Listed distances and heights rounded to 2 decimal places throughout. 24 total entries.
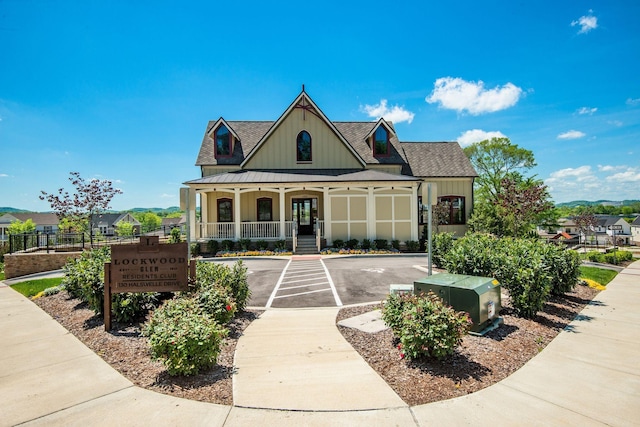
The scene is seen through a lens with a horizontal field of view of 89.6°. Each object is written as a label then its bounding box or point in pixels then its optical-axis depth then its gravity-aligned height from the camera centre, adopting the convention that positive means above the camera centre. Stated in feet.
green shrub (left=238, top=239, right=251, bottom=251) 62.23 -4.67
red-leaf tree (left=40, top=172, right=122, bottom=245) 86.99 +5.46
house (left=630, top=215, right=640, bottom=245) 297.49 -12.25
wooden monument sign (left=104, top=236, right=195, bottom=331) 19.89 -3.04
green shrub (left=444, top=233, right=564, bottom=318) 22.04 -3.70
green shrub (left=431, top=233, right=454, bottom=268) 44.37 -3.71
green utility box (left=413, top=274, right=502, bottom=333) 18.54 -4.53
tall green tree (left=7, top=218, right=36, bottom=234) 224.33 -3.85
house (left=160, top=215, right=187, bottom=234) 399.03 +0.43
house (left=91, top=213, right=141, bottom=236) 293.04 +0.70
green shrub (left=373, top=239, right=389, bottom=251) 63.00 -4.94
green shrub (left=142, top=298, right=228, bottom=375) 13.83 -5.32
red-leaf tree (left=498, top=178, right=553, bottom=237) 49.62 +2.40
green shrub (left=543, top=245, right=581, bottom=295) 27.12 -4.19
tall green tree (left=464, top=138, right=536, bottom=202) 106.42 +19.45
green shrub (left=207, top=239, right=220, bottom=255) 61.42 -4.97
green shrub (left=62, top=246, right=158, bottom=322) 20.89 -5.15
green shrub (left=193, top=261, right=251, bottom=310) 22.06 -4.28
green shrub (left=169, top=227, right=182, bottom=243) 60.21 -3.03
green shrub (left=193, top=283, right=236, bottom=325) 19.22 -5.11
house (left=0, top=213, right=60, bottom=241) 277.23 +1.99
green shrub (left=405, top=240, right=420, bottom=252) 63.62 -5.42
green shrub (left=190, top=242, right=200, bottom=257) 59.88 -5.48
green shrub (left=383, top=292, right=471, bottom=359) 14.71 -5.21
